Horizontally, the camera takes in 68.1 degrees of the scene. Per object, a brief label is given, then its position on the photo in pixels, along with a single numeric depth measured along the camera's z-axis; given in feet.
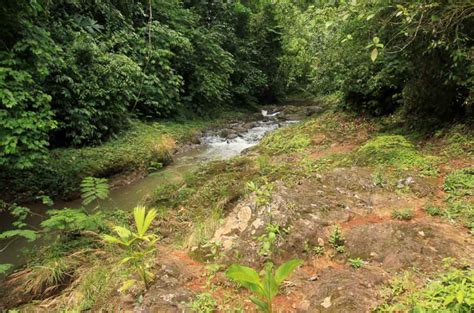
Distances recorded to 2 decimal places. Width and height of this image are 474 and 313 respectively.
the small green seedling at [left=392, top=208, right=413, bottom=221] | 13.28
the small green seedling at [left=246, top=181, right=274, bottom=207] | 13.96
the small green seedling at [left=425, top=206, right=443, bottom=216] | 13.37
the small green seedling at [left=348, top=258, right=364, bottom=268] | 10.89
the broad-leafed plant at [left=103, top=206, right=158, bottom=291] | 10.77
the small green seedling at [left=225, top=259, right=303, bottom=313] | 8.38
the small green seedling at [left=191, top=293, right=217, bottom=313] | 9.96
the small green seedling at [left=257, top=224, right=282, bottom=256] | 11.43
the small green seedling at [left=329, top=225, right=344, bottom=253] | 11.86
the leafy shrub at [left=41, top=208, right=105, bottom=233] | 15.30
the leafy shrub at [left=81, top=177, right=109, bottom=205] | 16.62
